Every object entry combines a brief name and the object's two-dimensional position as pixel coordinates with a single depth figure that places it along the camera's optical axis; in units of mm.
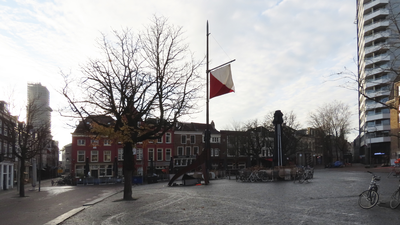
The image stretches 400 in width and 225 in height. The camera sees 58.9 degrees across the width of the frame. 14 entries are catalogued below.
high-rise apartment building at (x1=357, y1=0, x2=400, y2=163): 65050
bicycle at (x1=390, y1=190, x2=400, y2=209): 9680
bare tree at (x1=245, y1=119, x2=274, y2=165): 65269
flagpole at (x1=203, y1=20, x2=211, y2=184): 22312
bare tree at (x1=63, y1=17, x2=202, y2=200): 16750
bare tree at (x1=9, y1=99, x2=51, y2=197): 24938
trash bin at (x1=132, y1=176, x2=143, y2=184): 36653
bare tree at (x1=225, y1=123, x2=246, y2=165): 67938
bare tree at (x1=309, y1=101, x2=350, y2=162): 63500
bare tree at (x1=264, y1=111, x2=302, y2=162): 61656
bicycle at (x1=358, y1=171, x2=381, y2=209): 9931
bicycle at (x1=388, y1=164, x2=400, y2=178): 26062
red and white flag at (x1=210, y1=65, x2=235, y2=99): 19719
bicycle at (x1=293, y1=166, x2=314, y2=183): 21359
